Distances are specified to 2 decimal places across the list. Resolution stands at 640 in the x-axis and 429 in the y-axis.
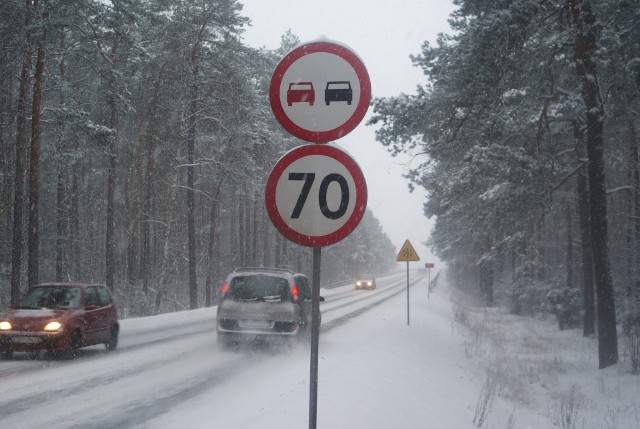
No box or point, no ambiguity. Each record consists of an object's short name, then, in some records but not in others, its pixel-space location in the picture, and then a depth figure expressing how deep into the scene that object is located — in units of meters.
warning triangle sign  17.97
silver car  11.68
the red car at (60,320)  9.68
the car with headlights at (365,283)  50.56
